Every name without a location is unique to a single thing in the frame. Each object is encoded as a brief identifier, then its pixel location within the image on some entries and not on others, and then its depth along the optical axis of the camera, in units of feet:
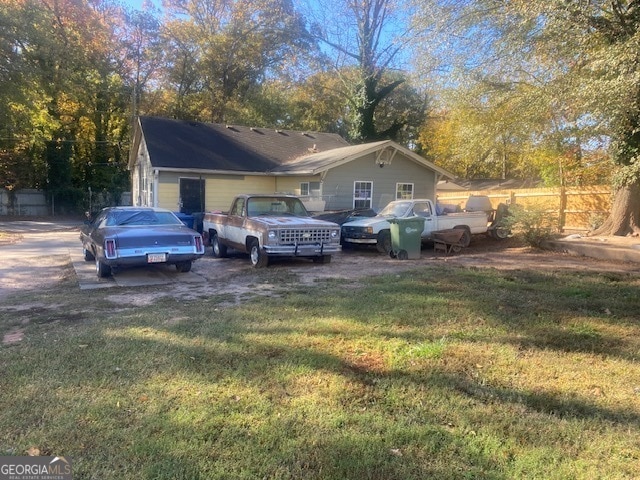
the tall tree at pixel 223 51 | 116.88
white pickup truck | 44.60
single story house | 63.87
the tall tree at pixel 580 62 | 29.12
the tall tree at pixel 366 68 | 90.22
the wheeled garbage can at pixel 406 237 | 41.45
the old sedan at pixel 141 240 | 28.66
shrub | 47.34
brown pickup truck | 33.91
